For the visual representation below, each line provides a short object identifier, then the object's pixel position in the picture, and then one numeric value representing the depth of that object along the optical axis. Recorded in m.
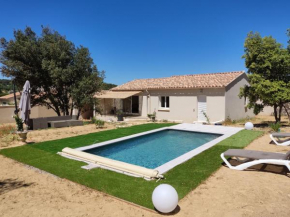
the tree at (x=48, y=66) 28.59
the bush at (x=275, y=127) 21.43
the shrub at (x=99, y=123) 26.09
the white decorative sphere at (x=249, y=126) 23.43
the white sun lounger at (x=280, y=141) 16.09
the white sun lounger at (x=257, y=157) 10.14
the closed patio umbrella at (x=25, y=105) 19.19
